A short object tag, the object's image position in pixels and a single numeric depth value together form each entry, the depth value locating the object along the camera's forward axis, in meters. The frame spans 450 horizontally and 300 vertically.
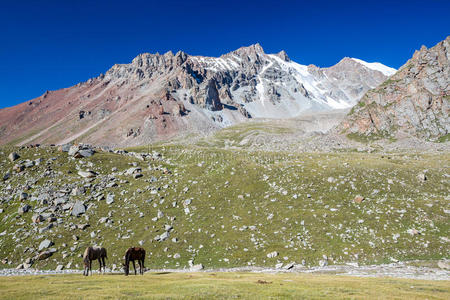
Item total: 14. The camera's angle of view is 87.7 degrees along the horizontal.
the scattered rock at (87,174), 61.65
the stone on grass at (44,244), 39.44
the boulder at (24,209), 47.10
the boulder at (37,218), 44.94
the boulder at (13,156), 63.84
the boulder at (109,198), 51.22
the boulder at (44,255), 37.84
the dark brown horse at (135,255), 28.71
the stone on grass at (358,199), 44.82
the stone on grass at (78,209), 47.29
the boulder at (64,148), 70.68
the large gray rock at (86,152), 69.74
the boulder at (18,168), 60.01
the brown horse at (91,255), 28.34
